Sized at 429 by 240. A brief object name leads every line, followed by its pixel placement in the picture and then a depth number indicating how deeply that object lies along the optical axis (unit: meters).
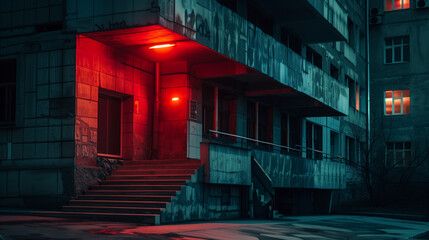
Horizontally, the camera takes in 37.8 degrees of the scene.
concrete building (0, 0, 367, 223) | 17.92
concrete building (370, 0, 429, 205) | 46.12
